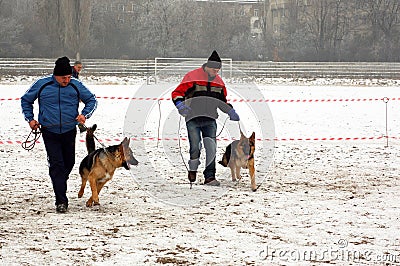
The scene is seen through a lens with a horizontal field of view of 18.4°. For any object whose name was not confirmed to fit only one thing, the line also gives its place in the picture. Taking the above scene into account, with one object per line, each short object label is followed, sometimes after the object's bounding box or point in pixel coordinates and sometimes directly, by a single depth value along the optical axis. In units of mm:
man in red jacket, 17902
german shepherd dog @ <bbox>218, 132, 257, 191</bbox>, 17918
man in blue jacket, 14661
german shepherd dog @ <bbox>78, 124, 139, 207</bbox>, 15125
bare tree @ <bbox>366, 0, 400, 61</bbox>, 98100
